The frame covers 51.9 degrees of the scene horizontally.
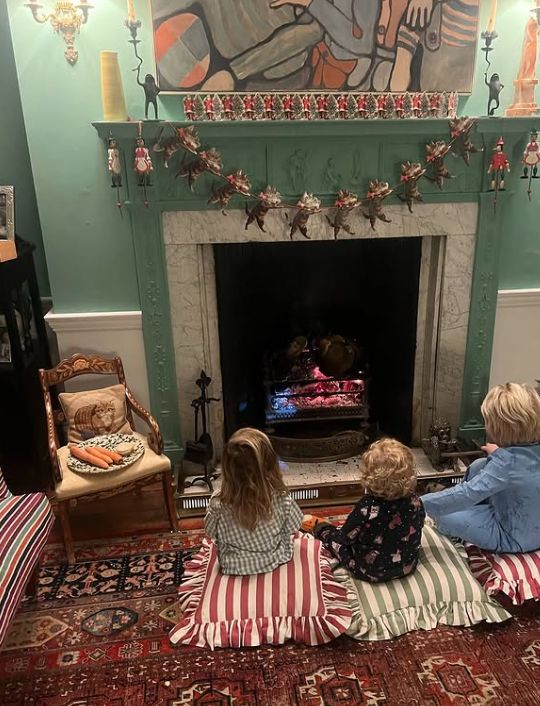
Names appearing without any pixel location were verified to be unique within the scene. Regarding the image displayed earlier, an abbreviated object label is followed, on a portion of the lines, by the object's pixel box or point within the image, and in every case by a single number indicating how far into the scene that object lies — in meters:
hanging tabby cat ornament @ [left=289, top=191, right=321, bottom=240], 2.79
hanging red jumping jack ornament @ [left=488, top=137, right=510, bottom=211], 2.72
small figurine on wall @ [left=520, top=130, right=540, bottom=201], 2.71
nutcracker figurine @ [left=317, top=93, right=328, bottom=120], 2.64
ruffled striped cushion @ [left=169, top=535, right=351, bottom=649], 2.04
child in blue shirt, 2.08
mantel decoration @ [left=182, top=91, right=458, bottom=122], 2.61
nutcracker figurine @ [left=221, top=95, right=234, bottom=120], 2.61
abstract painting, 2.54
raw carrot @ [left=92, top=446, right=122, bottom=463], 2.60
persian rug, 1.87
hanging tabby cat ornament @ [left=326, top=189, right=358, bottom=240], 2.80
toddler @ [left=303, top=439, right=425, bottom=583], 2.01
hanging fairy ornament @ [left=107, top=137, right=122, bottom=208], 2.59
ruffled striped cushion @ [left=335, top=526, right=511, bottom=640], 2.08
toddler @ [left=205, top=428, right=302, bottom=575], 2.00
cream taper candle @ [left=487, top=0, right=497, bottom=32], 2.50
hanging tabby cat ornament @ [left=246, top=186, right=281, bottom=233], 2.77
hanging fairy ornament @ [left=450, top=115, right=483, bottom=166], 2.67
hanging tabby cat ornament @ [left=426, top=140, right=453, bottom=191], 2.75
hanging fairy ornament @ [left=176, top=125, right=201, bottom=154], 2.58
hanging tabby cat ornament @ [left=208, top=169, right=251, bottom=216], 2.73
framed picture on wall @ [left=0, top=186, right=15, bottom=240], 2.73
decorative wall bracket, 2.49
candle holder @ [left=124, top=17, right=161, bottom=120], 2.49
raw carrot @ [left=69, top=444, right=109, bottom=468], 2.55
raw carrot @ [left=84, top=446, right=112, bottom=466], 2.58
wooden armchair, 2.51
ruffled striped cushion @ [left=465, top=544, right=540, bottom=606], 2.12
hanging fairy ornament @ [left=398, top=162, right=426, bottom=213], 2.79
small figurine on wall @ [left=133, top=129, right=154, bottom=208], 2.55
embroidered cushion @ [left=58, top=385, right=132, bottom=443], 2.86
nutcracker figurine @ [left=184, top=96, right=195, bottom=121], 2.60
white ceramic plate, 2.54
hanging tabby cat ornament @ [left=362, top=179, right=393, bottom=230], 2.80
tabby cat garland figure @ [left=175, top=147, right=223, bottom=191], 2.66
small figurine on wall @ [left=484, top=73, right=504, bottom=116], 2.65
